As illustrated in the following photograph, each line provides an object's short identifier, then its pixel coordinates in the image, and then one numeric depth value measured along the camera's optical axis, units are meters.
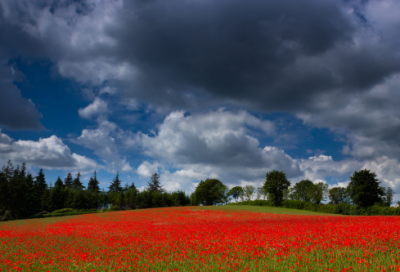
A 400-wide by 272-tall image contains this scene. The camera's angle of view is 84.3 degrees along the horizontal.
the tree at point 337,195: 104.17
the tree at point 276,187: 71.69
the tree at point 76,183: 109.14
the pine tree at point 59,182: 92.25
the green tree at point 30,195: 75.19
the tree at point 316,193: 97.38
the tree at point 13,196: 60.53
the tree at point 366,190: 44.28
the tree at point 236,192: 130.12
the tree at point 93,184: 106.88
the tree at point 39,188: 80.56
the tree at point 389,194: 99.99
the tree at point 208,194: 104.50
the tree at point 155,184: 110.14
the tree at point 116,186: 107.88
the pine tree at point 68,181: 109.88
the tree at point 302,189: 104.69
